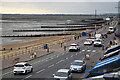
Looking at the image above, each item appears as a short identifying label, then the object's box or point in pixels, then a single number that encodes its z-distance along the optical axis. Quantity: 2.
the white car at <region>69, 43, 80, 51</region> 51.15
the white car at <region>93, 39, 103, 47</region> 57.54
